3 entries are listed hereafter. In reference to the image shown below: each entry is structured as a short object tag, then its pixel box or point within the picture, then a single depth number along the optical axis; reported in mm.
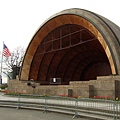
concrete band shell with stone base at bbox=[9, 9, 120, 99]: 18609
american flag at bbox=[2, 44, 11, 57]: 32219
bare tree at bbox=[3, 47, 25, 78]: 65188
